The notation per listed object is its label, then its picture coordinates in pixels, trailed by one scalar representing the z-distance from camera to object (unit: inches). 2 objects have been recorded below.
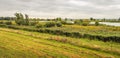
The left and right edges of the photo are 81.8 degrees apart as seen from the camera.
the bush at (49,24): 886.6
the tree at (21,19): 1105.9
